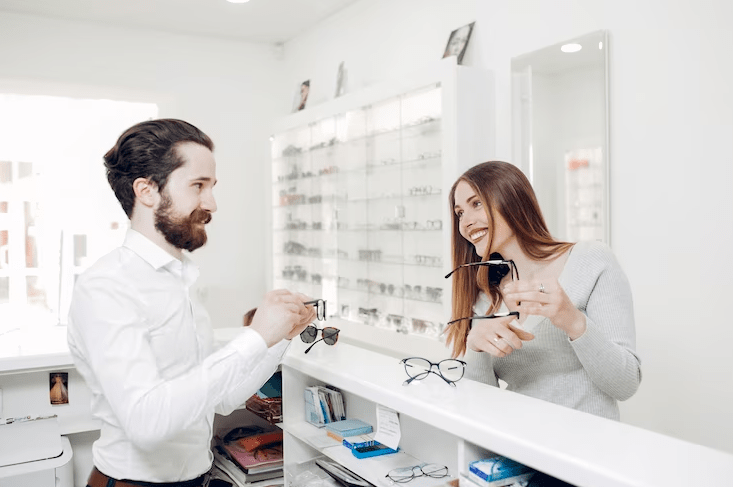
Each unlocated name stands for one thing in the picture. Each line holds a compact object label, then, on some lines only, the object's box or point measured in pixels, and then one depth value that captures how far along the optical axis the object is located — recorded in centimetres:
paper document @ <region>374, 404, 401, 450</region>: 165
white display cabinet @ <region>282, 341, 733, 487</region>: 107
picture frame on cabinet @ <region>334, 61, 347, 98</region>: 497
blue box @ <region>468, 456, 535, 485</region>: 131
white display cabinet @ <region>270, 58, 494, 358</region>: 367
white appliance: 221
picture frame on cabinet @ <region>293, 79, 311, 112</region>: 550
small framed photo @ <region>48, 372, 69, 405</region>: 271
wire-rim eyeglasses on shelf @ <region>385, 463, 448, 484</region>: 168
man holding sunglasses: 131
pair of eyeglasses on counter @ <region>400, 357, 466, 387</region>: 164
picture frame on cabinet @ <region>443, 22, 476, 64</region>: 385
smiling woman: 153
